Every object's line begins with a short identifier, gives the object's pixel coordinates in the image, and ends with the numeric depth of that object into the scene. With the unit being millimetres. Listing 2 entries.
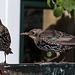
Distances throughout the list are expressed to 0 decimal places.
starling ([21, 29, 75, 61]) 8211
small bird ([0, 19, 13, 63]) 7809
